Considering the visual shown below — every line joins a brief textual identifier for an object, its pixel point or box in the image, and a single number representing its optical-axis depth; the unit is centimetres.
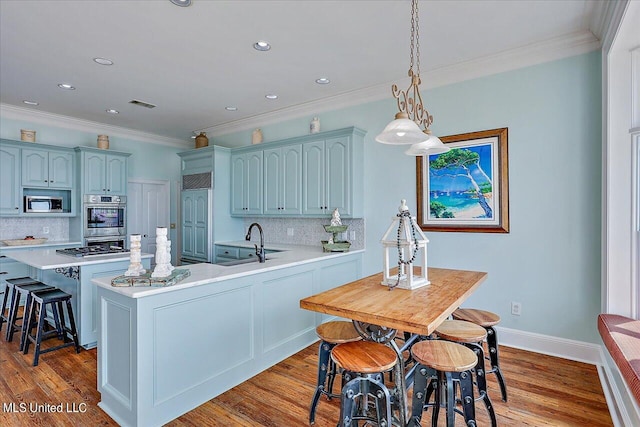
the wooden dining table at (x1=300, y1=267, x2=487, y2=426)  152
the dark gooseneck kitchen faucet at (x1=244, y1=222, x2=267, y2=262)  291
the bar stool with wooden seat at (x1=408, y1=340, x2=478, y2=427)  162
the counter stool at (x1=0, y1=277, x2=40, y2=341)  336
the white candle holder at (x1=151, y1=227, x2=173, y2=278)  214
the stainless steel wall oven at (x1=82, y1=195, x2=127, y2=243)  502
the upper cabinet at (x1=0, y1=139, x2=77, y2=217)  450
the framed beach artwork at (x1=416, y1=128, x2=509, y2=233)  321
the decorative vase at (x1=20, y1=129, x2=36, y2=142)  463
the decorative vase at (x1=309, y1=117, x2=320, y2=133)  438
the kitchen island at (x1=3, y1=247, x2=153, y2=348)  303
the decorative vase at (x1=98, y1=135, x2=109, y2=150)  525
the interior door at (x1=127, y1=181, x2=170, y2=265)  593
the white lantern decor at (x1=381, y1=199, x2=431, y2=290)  204
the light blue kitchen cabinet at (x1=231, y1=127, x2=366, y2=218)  399
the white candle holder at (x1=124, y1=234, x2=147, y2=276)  223
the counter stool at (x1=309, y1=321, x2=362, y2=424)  199
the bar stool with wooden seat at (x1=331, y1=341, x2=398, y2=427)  159
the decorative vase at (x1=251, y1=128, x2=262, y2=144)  505
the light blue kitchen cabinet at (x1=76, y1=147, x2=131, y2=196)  500
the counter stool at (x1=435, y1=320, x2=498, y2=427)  192
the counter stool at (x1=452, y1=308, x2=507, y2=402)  223
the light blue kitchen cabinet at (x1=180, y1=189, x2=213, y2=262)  504
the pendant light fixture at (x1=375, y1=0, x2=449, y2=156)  183
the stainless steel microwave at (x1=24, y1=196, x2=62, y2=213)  471
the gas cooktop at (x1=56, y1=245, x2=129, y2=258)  328
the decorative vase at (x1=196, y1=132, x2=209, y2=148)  559
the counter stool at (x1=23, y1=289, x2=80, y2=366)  291
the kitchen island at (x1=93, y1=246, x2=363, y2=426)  198
